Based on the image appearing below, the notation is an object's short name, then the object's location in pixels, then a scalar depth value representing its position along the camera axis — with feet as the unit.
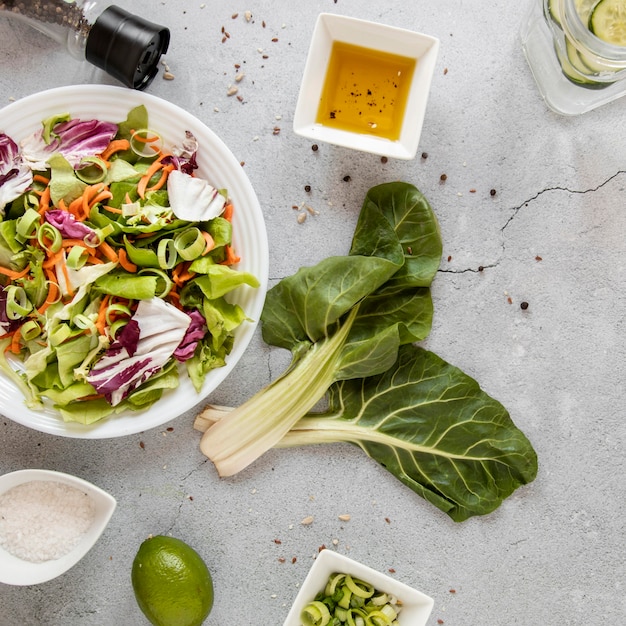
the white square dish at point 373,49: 2.70
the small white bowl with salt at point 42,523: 2.77
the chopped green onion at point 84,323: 2.61
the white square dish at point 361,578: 2.73
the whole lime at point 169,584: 2.71
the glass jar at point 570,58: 2.58
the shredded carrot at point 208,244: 2.64
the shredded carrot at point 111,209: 2.63
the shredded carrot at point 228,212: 2.69
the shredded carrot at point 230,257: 2.68
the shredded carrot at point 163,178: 2.66
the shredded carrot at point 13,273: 2.64
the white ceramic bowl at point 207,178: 2.68
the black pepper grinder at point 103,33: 2.67
